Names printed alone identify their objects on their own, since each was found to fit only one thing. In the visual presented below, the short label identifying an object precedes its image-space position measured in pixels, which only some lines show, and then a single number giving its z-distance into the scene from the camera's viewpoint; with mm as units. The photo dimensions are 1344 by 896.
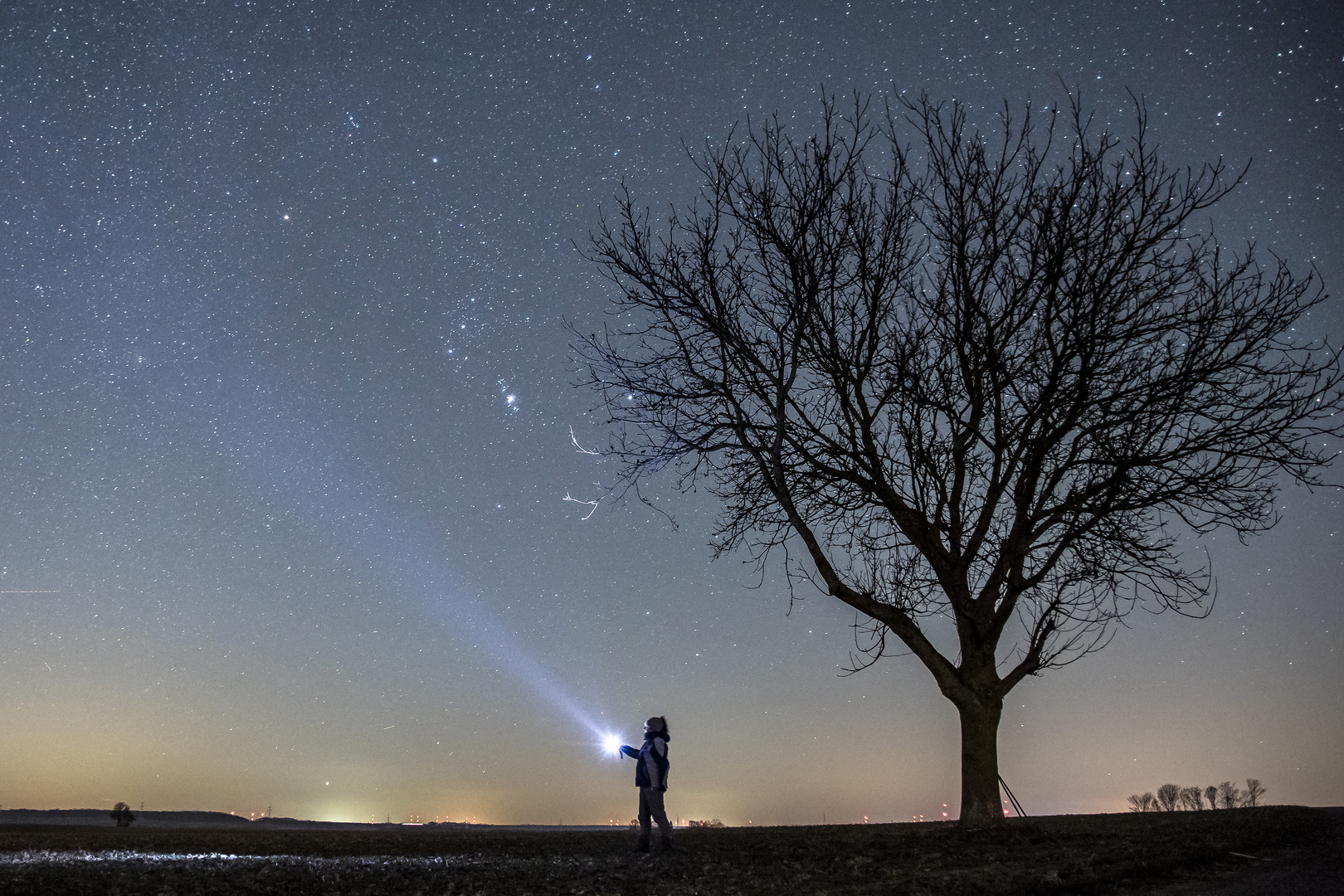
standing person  10891
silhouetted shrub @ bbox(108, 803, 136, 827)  21844
